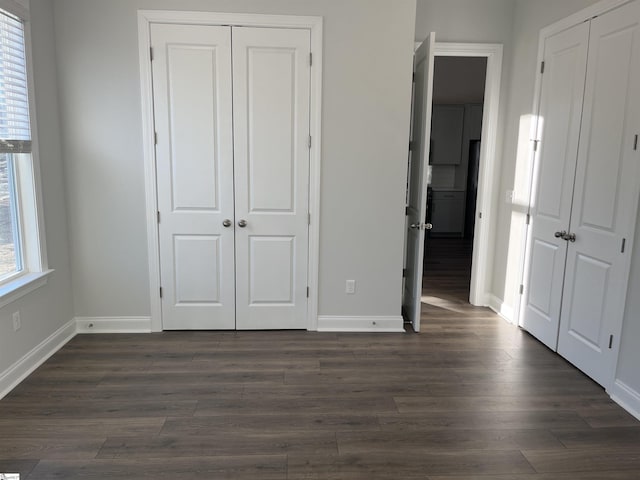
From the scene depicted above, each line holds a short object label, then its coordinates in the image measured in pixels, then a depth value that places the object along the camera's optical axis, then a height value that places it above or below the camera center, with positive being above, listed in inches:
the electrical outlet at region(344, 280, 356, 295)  150.5 -39.6
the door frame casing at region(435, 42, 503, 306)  163.9 +2.3
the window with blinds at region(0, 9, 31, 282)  110.0 +6.2
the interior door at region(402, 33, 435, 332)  140.2 -3.8
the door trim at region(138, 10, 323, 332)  134.7 +14.0
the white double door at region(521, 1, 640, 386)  109.8 -4.9
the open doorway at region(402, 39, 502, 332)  143.6 -2.9
